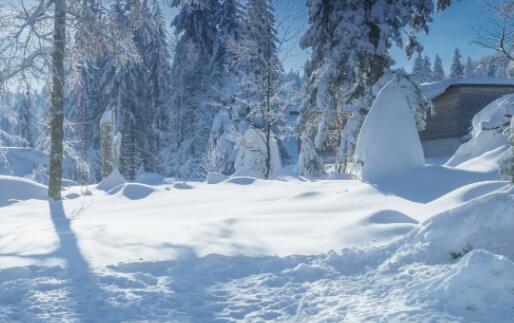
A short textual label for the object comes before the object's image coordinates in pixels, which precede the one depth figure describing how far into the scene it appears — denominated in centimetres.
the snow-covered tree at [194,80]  2664
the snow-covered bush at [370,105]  1498
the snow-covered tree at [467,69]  7728
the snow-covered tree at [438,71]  7662
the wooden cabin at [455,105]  2597
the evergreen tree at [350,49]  1511
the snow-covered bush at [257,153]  1905
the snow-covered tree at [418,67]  6865
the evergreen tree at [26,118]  3991
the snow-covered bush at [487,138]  1042
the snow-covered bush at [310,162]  1981
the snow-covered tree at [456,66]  6488
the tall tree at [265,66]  1870
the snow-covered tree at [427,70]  7379
